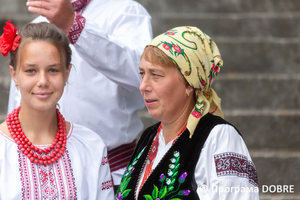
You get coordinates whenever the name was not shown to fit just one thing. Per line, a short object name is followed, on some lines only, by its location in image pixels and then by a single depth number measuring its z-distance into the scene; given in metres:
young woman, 4.79
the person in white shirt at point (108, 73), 4.98
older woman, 4.76
